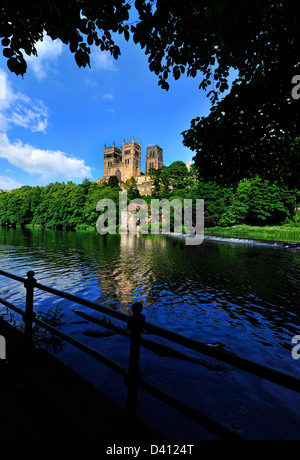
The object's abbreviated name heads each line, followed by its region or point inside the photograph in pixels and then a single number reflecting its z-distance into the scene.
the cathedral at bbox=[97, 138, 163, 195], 139.25
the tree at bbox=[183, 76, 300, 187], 7.96
